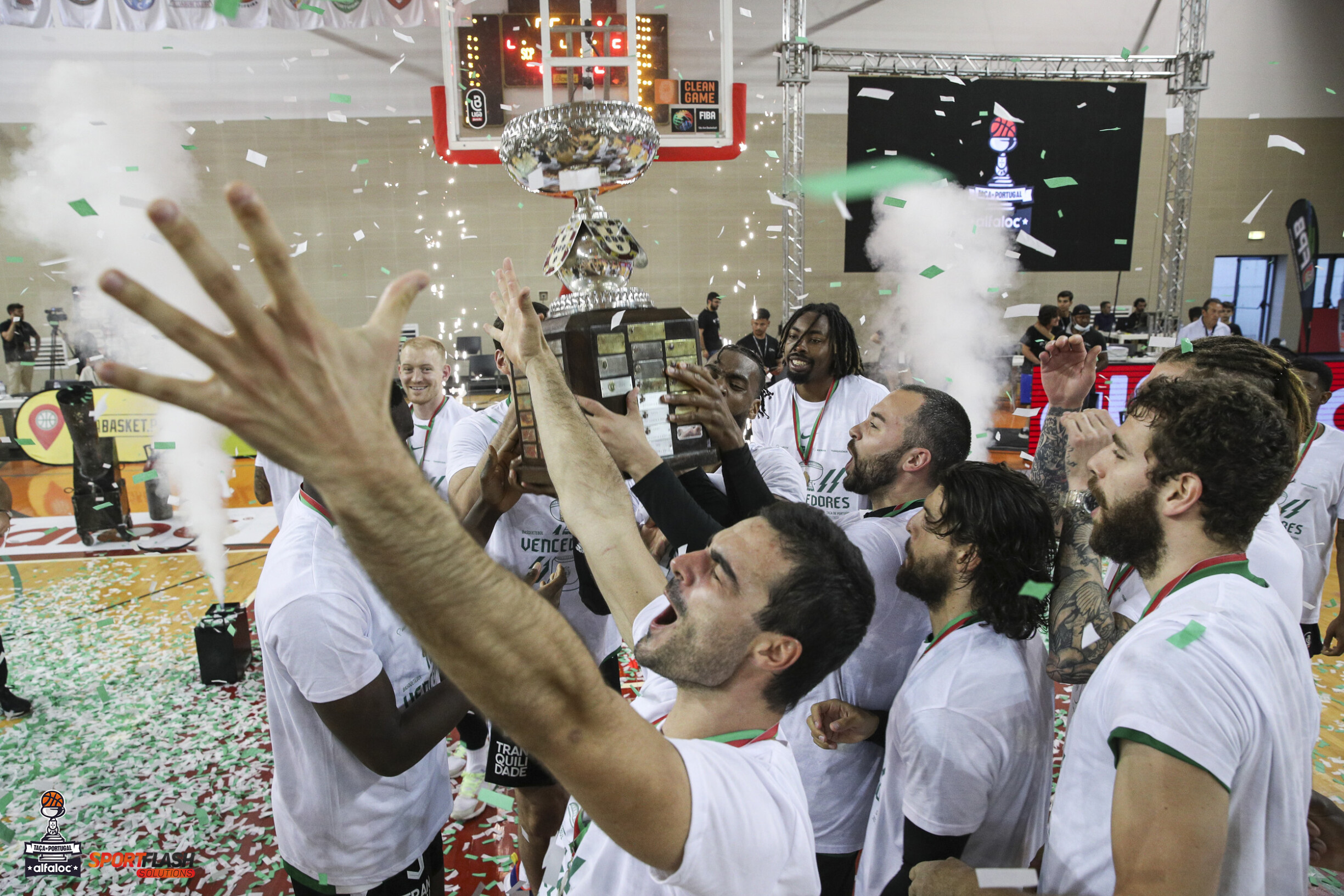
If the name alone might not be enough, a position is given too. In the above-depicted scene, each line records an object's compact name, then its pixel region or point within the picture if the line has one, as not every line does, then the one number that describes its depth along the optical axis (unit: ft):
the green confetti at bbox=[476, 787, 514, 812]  5.82
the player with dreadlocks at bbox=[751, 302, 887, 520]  11.35
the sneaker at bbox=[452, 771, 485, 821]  9.49
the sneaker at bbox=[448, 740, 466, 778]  10.28
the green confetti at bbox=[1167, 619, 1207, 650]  3.48
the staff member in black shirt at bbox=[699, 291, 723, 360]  33.78
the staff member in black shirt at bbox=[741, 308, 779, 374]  27.58
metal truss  28.96
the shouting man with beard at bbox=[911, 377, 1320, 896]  3.23
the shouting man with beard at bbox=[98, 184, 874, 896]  1.75
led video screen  33.71
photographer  33.27
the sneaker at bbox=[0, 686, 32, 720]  11.31
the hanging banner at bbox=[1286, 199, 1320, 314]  38.17
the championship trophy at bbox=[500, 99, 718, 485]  5.73
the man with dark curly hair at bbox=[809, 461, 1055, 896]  4.52
